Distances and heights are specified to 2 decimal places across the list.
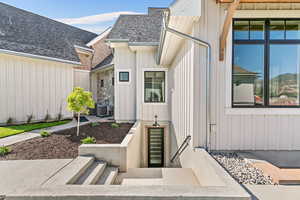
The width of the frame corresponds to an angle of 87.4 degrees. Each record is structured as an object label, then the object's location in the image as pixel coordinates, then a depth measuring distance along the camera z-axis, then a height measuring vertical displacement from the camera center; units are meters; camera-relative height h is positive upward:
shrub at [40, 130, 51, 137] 4.77 -1.10
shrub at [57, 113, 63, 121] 8.31 -0.98
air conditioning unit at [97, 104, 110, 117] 9.58 -0.72
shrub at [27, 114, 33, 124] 7.27 -0.93
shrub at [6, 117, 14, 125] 6.71 -0.98
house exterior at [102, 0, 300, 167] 2.94 +0.51
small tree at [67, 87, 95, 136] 4.68 -0.06
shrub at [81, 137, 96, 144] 3.94 -1.08
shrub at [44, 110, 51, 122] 7.88 -0.96
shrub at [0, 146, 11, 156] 3.51 -1.19
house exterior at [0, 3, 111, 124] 6.72 +1.50
